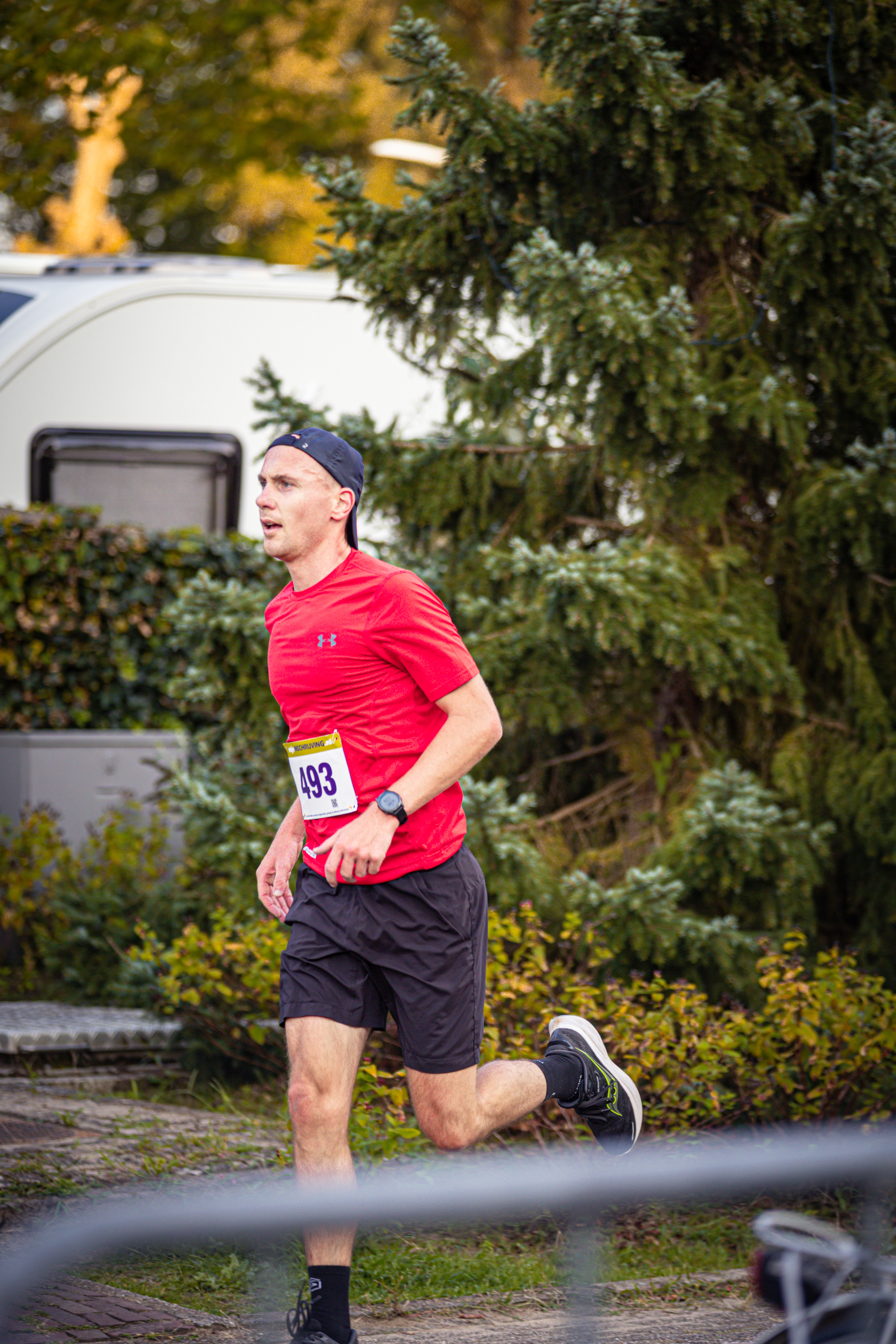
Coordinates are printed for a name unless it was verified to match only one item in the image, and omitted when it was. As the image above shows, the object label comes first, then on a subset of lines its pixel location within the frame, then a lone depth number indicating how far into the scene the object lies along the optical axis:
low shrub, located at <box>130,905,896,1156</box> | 9.59
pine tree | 11.14
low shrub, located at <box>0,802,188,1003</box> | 14.98
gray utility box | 16.81
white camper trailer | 18.31
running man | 6.65
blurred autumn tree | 19.56
